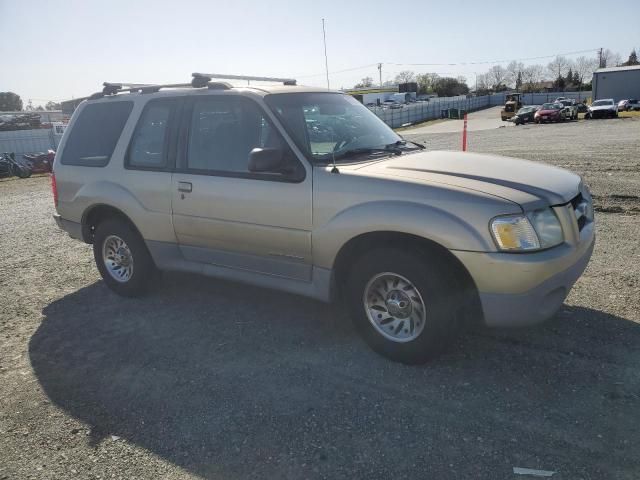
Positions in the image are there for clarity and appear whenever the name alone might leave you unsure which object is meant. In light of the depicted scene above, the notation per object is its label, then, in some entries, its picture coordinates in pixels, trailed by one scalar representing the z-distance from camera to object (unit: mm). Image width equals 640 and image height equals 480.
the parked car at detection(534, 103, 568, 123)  39000
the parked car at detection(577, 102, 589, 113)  49519
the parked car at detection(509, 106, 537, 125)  41438
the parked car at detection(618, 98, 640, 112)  50625
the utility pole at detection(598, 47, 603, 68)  119112
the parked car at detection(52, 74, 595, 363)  3279
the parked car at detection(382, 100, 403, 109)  61906
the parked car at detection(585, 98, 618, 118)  40250
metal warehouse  60594
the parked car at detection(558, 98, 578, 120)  39812
